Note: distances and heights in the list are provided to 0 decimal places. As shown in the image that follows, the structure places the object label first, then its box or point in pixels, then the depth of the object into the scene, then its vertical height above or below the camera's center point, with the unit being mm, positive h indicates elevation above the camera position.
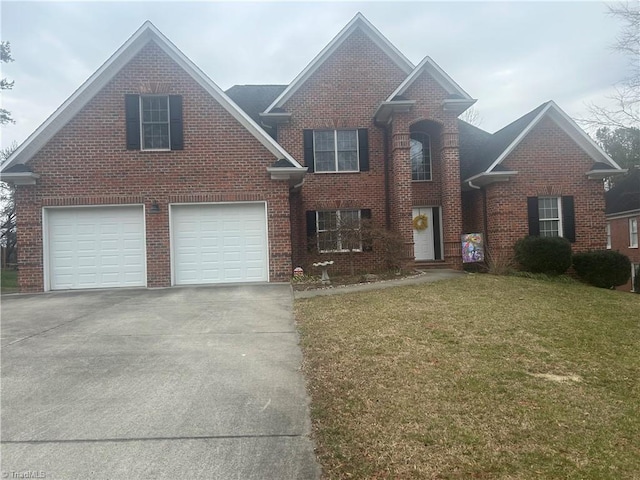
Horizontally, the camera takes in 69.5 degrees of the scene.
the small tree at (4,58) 23781 +10227
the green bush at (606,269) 14375 -964
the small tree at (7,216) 30497 +2731
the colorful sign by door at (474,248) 15398 -215
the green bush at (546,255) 14031 -483
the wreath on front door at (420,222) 17281 +798
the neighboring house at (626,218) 25281 +1104
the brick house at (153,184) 12398 +1826
